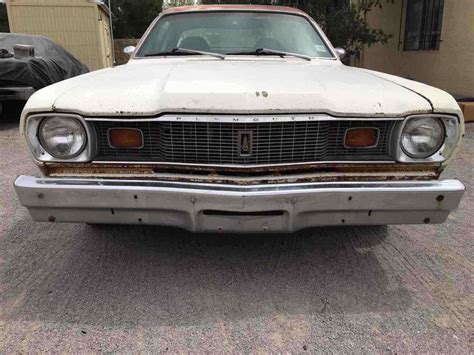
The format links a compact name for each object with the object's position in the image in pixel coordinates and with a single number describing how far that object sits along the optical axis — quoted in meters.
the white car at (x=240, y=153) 2.17
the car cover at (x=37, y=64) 6.88
